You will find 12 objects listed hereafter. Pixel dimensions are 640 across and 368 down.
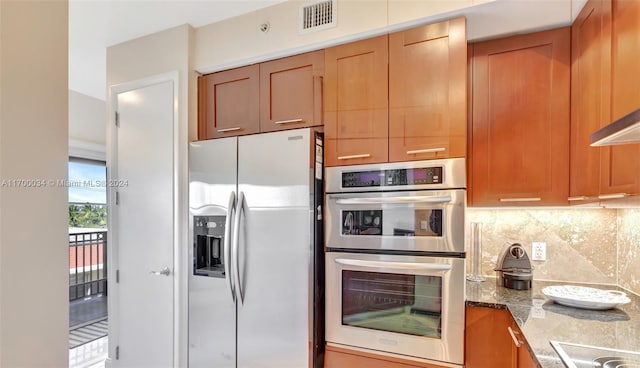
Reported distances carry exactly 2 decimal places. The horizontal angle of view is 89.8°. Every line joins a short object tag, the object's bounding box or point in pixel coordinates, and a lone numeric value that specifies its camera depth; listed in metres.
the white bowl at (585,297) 1.40
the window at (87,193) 3.77
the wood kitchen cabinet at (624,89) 1.15
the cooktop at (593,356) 0.95
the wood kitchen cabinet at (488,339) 1.47
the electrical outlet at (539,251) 1.95
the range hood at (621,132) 0.82
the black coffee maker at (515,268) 1.74
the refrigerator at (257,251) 1.78
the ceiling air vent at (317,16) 1.85
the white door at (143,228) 2.25
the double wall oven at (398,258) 1.55
